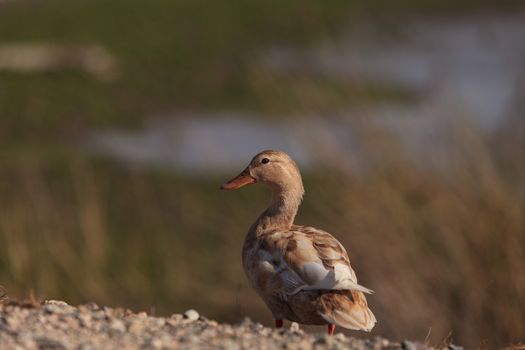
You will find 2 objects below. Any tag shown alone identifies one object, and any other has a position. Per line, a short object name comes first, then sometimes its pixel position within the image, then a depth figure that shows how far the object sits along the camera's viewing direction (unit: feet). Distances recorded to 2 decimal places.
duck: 37.35
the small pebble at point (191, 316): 38.97
